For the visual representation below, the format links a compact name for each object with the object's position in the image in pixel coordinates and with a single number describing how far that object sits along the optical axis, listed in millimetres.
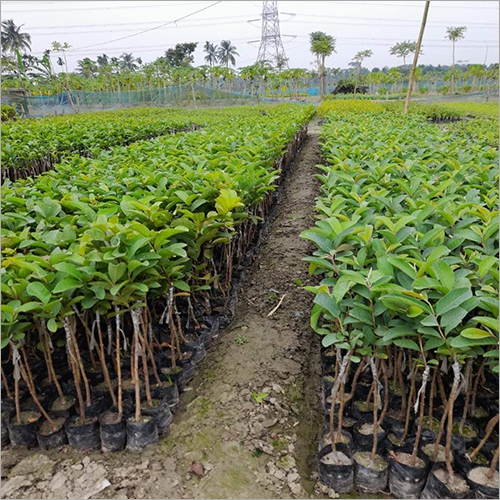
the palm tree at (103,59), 63969
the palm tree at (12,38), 47500
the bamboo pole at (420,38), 13211
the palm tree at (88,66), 37325
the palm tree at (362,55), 44438
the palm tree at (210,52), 65250
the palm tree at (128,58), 63794
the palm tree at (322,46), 35656
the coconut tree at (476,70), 43869
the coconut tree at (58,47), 24500
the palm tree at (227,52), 62262
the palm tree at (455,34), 43219
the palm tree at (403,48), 44969
